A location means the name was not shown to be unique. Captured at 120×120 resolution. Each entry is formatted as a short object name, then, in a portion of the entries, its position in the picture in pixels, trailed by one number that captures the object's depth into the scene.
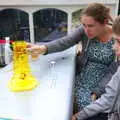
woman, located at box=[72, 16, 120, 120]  1.01
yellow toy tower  1.07
